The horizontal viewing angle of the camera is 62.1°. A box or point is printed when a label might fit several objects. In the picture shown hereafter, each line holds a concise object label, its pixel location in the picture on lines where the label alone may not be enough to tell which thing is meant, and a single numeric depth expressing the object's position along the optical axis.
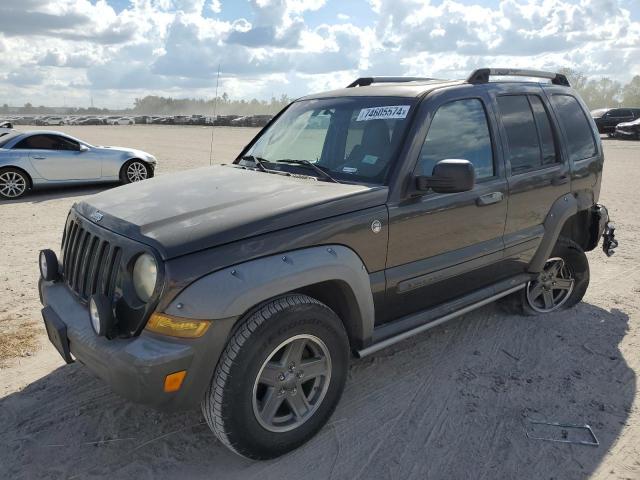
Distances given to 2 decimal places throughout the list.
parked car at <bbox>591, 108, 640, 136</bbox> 27.98
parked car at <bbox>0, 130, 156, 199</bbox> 10.56
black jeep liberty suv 2.57
